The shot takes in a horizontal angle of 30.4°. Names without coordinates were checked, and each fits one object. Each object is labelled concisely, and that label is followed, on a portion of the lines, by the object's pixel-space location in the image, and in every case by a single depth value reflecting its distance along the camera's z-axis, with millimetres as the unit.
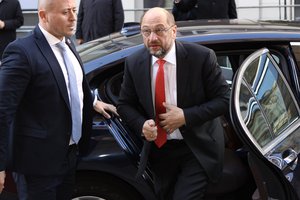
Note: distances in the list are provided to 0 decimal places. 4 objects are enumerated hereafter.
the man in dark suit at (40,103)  2477
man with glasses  2875
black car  2781
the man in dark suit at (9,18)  8078
